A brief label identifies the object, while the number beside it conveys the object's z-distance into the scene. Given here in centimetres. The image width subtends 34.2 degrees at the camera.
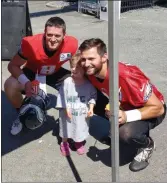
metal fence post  142
